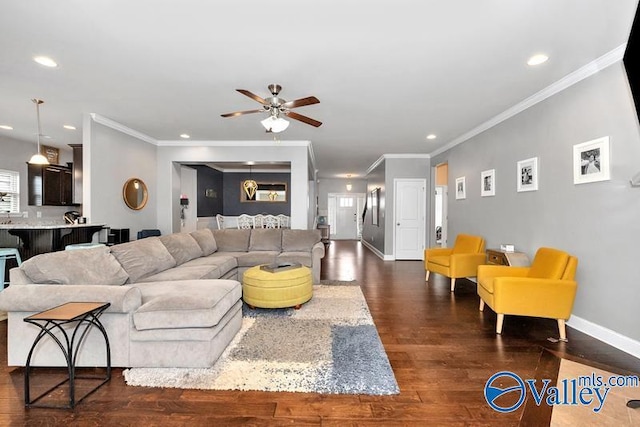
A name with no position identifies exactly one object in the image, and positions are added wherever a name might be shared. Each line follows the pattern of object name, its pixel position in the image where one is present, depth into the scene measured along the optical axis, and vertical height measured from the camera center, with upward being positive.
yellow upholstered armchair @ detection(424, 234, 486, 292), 4.29 -0.75
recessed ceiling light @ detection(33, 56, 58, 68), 2.68 +1.44
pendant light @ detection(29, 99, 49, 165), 4.08 +0.77
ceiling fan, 2.99 +1.09
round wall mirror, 4.96 +0.31
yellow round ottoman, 3.26 -0.91
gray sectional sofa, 2.08 -0.77
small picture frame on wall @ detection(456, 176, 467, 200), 5.39 +0.44
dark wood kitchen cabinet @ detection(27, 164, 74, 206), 5.95 +0.54
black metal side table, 1.72 -0.75
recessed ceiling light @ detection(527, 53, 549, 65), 2.61 +1.42
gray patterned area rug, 1.97 -1.19
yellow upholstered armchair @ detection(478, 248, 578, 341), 2.70 -0.80
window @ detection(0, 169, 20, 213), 5.57 +0.39
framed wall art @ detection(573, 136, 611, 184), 2.68 +0.50
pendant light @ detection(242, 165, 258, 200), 9.11 +0.77
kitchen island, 3.58 -0.34
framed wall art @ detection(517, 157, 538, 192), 3.55 +0.47
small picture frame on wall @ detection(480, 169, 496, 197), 4.42 +0.45
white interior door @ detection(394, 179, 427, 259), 7.07 -0.15
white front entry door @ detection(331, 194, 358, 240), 12.13 -0.22
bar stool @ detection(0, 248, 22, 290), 3.33 -0.54
